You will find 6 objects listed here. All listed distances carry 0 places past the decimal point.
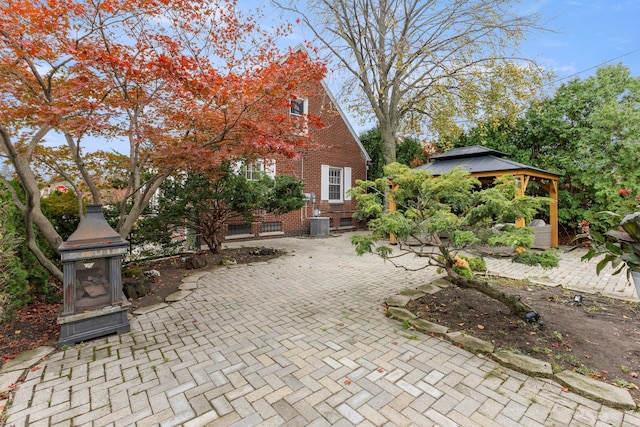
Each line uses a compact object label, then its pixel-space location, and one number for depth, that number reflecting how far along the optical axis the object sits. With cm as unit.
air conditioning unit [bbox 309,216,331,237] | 1152
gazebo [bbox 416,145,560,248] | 767
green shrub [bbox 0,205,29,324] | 315
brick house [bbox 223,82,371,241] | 1068
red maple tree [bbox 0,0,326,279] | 336
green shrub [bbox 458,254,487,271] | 568
